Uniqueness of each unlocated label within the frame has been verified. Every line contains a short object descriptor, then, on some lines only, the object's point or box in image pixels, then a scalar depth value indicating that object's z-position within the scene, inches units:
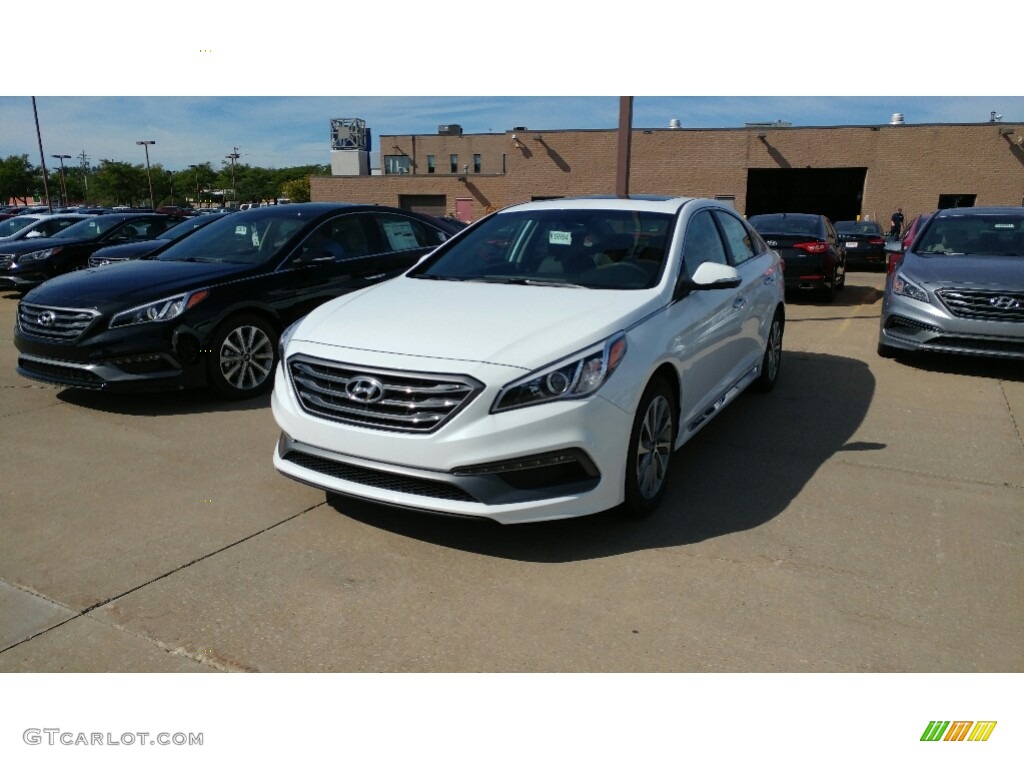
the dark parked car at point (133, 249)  380.8
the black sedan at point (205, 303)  228.8
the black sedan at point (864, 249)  773.3
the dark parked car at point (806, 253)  477.7
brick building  1357.0
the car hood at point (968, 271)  284.2
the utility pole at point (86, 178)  4398.1
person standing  1249.4
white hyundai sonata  134.2
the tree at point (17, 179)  3344.0
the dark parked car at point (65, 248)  495.5
